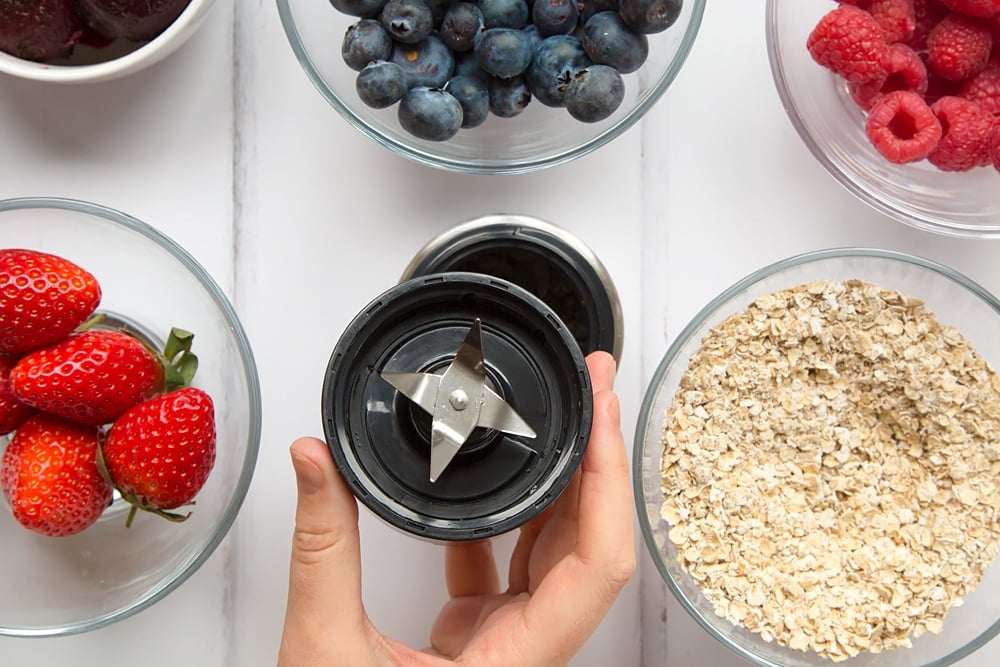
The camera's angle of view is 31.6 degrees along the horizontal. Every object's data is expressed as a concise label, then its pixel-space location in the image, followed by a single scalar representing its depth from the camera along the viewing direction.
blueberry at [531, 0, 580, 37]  0.59
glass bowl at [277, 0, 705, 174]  0.62
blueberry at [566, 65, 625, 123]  0.59
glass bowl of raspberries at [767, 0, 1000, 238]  0.61
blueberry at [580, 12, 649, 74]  0.59
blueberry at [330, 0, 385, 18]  0.59
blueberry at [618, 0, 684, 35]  0.59
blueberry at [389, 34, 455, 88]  0.60
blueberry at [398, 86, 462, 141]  0.59
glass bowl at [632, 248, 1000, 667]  0.62
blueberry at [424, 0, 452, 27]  0.60
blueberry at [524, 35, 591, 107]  0.59
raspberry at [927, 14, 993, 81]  0.61
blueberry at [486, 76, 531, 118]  0.60
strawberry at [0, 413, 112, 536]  0.59
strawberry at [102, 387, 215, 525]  0.59
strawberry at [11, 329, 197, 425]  0.58
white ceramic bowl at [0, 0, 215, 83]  0.61
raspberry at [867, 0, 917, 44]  0.61
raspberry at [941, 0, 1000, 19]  0.60
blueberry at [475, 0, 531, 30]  0.59
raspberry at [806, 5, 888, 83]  0.60
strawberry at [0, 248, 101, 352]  0.58
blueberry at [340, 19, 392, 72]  0.59
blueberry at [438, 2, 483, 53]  0.59
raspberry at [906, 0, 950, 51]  0.63
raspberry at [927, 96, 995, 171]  0.61
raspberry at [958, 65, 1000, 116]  0.62
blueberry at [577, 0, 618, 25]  0.60
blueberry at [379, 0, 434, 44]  0.59
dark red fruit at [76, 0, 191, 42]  0.60
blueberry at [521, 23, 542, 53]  0.60
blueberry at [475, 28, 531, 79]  0.59
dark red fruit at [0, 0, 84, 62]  0.60
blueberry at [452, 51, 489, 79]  0.60
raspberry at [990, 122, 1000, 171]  0.61
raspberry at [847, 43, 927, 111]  0.61
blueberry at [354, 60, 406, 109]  0.59
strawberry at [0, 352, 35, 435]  0.60
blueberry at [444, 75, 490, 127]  0.60
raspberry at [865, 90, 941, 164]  0.60
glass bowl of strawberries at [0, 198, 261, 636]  0.59
